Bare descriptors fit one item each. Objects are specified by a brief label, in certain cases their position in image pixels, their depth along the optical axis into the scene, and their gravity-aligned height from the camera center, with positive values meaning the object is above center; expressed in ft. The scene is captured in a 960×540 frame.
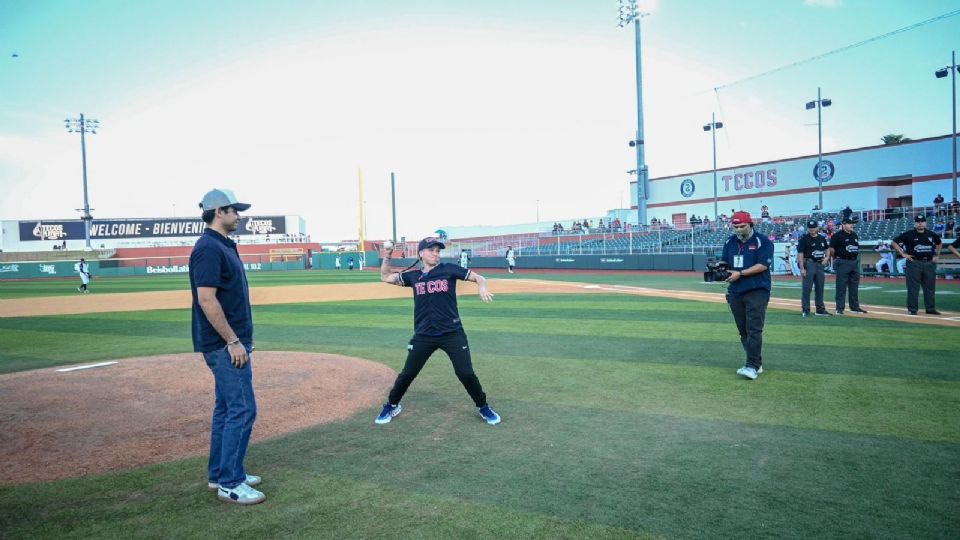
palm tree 167.94 +30.14
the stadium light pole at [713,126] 142.49 +29.54
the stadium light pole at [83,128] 179.93 +42.05
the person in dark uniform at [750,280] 22.63 -1.32
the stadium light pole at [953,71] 92.43 +26.74
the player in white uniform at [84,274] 91.85 -1.74
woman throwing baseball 18.04 -2.21
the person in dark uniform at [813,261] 39.75 -1.11
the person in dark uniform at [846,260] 38.99 -1.11
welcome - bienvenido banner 262.26 +15.15
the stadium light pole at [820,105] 118.83 +28.36
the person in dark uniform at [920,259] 37.78 -1.11
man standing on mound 12.52 -1.69
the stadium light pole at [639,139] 135.64 +26.44
